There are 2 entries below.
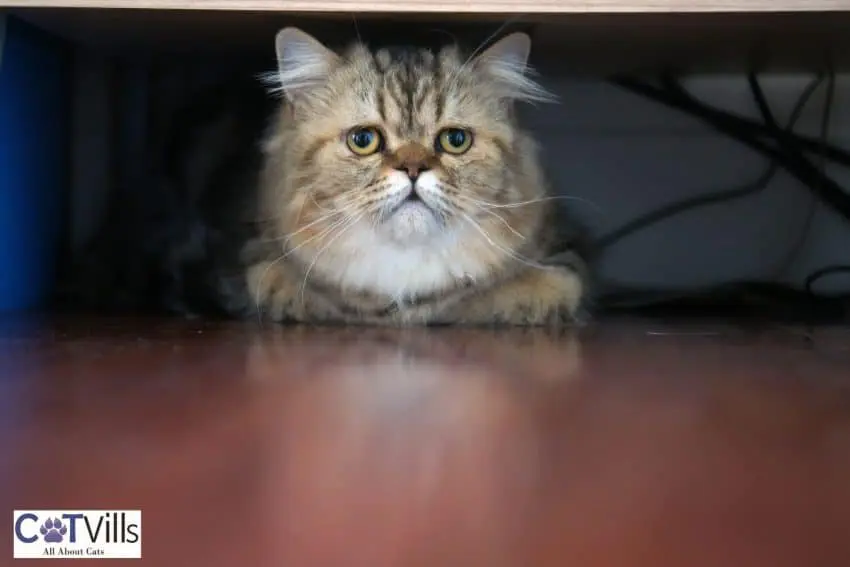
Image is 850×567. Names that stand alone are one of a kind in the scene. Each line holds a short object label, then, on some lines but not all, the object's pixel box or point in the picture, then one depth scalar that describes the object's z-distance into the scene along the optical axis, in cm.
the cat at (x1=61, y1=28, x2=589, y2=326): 69
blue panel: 73
